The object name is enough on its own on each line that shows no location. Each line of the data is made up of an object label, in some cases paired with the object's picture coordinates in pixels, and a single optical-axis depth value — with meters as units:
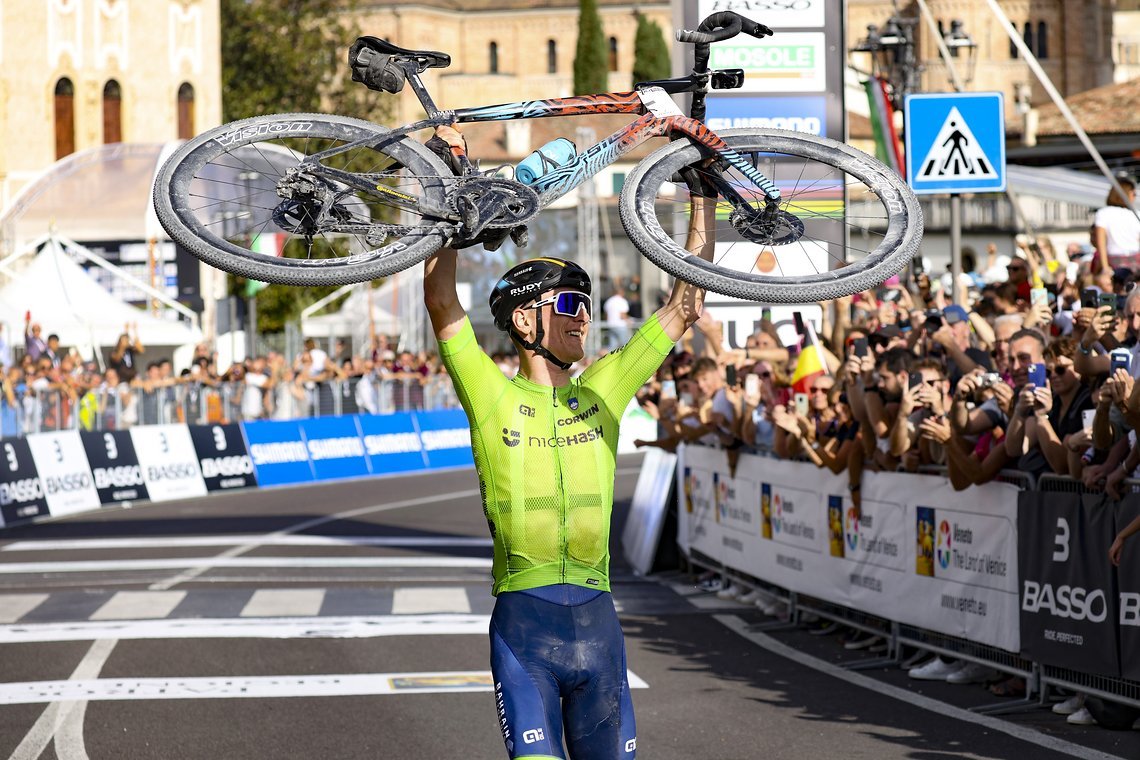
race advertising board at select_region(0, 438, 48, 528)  24.14
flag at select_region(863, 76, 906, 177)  19.48
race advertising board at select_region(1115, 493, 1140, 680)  9.07
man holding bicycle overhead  5.44
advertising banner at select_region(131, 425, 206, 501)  28.06
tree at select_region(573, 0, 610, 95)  124.44
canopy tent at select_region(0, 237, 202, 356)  35.25
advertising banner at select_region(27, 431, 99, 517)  25.41
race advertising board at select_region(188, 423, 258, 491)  29.67
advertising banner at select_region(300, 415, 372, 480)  32.56
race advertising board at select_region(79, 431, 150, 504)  26.92
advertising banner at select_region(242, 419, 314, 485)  31.06
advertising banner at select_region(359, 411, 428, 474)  34.09
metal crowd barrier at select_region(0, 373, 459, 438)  25.64
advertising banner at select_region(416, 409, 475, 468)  35.78
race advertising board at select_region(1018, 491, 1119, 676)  9.39
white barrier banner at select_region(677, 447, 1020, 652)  10.62
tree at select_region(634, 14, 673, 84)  127.81
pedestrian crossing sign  13.26
